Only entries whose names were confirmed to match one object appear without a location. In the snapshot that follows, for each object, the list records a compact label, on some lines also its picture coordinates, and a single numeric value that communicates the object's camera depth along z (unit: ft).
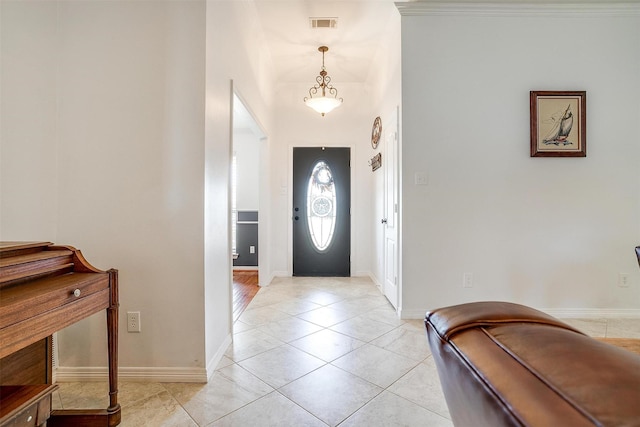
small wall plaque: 12.75
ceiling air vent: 10.00
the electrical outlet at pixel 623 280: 9.24
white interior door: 10.00
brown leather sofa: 1.07
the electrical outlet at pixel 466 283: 9.23
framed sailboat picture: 9.16
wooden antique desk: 3.21
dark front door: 15.23
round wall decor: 12.73
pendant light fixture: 11.82
